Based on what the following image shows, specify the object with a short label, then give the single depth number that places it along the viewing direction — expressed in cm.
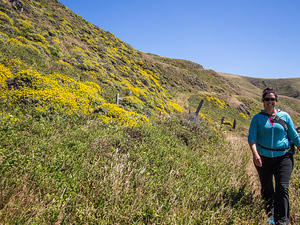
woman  301
